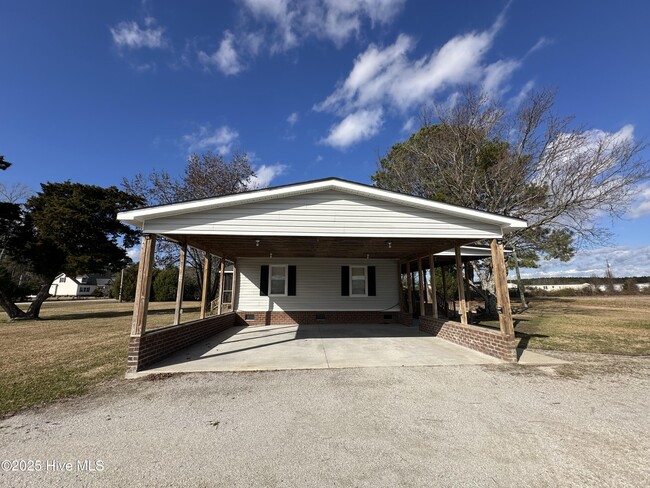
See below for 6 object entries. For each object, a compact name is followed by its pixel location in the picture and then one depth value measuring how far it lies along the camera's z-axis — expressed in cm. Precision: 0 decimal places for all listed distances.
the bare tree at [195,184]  2003
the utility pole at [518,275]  1886
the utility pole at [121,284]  3061
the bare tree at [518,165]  1265
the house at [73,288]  4961
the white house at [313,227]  577
